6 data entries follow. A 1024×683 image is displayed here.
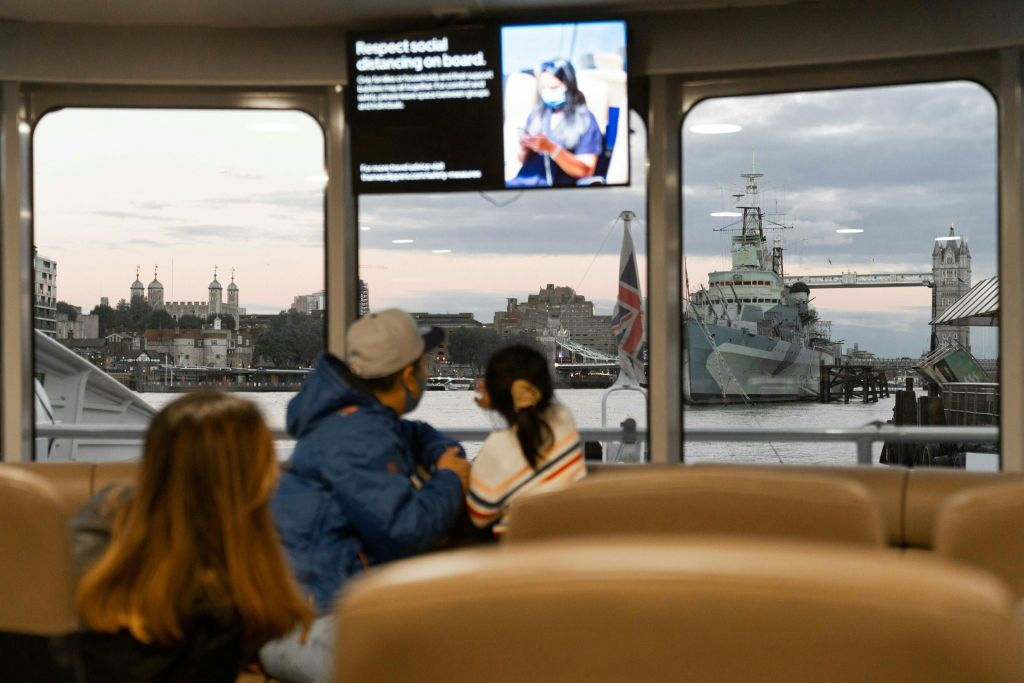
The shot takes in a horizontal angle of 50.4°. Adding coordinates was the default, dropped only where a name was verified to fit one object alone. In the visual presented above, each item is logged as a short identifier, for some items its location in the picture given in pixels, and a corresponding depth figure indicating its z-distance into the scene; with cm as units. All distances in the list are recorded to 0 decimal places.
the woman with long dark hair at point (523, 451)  288
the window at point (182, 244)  502
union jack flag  481
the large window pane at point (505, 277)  500
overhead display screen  442
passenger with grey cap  238
